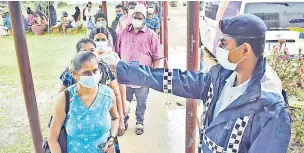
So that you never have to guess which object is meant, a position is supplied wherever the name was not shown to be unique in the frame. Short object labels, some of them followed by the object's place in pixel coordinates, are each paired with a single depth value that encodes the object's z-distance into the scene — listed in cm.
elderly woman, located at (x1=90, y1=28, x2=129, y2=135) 225
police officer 120
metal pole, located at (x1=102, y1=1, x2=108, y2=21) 535
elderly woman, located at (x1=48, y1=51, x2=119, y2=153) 170
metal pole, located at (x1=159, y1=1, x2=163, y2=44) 651
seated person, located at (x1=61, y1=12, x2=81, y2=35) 1041
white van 469
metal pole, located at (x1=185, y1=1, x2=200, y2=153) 235
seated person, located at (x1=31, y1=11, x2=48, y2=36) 1026
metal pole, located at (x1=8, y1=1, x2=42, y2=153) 219
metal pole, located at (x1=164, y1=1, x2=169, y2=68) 525
